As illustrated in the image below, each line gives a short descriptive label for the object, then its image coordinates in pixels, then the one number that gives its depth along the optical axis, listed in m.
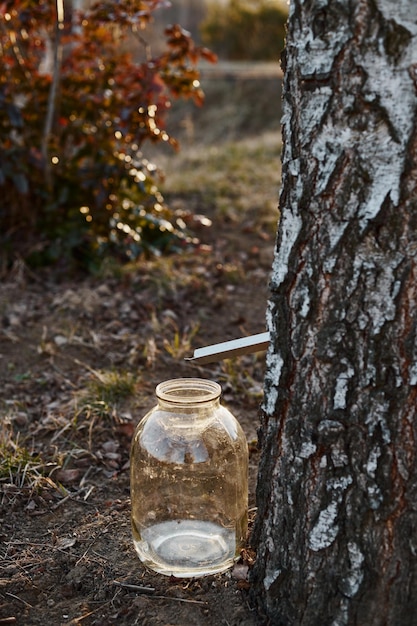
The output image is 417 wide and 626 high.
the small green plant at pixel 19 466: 2.64
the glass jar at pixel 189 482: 2.12
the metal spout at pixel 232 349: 1.92
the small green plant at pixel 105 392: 3.11
